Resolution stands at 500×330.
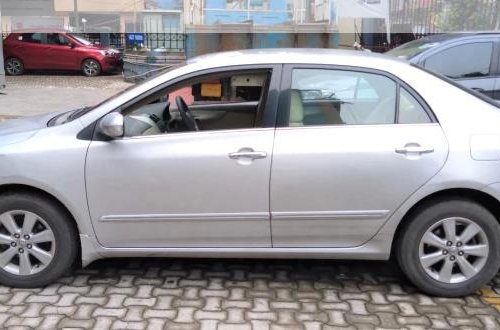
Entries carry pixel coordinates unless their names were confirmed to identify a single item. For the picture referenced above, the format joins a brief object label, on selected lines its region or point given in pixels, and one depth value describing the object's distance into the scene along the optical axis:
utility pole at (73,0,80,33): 15.21
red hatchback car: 18.84
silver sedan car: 3.53
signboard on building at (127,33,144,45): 17.78
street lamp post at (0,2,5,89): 13.33
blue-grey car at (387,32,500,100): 7.44
